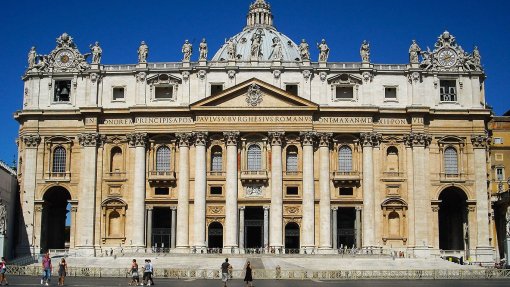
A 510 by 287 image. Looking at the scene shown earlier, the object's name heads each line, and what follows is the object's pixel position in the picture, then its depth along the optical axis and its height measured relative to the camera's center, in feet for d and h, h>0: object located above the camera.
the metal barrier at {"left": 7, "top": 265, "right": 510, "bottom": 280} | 191.62 -12.75
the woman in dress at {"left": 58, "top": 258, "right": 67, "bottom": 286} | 158.40 -10.40
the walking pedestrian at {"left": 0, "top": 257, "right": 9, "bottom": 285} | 157.38 -10.17
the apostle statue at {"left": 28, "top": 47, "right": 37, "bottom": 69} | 290.35 +60.55
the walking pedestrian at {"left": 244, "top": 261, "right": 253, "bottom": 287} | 153.17 -10.51
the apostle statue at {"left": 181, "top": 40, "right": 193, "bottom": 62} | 282.77 +61.65
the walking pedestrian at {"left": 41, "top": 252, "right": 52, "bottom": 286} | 155.43 -9.42
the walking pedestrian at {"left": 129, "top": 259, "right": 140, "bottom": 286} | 162.09 -10.98
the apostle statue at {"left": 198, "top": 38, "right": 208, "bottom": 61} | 281.13 +61.70
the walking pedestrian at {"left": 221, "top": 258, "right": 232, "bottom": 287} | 156.80 -9.99
